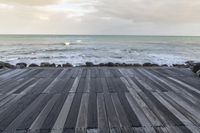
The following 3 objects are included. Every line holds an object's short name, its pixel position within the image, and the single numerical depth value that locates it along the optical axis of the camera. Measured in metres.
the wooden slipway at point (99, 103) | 2.40
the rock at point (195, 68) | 5.98
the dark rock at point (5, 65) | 6.68
